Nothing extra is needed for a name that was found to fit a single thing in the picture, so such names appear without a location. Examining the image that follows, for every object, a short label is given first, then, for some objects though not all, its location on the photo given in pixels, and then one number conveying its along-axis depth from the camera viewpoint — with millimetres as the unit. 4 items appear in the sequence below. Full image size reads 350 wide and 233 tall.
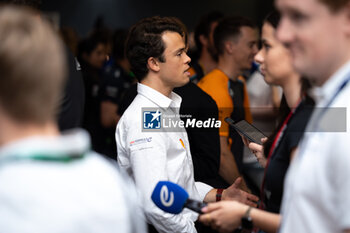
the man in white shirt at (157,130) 2239
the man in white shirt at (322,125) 1537
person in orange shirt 2905
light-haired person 1321
